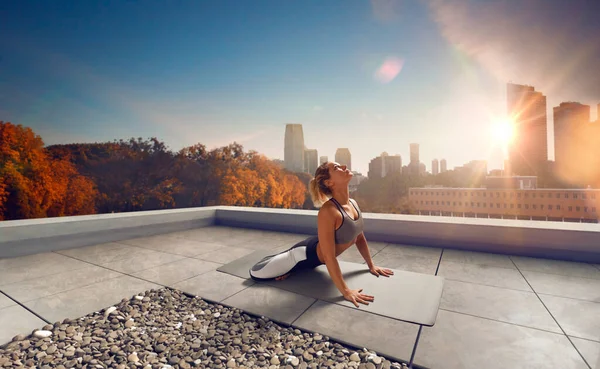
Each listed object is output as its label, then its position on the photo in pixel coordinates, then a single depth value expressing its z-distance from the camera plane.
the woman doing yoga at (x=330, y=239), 2.60
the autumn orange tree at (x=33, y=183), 22.20
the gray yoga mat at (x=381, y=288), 2.44
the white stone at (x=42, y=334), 2.14
